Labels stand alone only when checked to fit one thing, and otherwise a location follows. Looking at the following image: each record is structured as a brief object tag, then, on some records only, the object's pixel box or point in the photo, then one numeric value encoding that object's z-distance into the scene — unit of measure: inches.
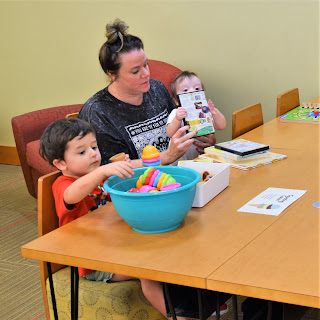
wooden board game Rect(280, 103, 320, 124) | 116.4
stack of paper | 85.8
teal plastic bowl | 61.1
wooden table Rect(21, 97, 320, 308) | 51.2
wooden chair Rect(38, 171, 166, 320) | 74.2
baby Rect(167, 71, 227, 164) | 99.2
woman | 97.1
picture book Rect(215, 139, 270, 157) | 87.7
